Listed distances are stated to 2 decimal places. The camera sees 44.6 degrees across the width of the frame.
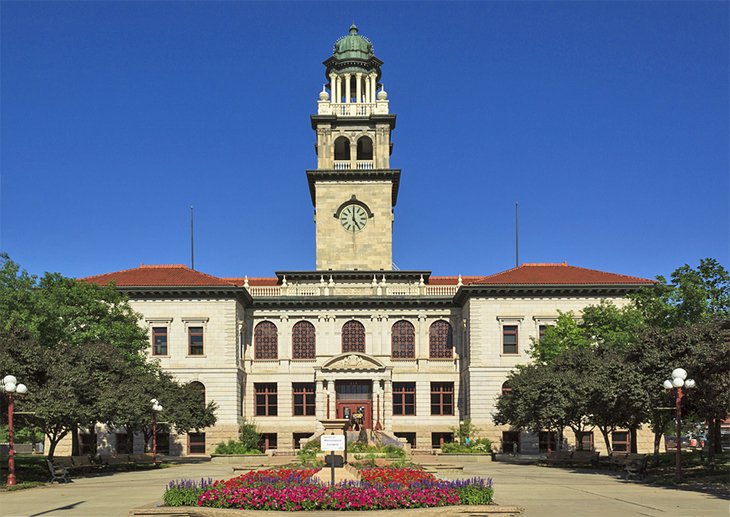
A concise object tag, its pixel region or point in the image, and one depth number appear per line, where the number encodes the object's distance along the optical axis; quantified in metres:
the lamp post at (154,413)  46.84
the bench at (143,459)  48.91
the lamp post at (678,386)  30.83
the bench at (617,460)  41.98
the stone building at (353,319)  64.75
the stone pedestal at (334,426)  35.25
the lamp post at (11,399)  31.36
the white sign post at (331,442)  22.58
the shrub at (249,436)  63.72
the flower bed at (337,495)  21.70
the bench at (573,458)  47.47
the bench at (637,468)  35.94
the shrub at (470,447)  58.12
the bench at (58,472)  35.09
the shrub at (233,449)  61.06
